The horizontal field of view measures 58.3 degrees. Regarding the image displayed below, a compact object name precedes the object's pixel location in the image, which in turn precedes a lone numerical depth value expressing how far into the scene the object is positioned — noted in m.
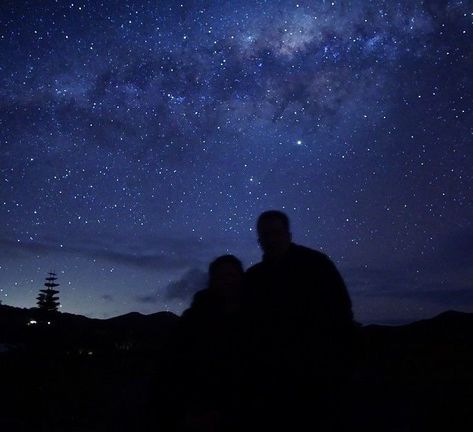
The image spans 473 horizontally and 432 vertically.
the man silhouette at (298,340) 2.37
